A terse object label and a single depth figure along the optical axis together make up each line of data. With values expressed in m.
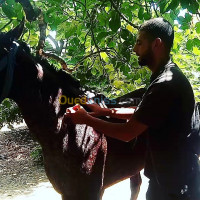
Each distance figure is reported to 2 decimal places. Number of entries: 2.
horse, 1.88
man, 1.46
